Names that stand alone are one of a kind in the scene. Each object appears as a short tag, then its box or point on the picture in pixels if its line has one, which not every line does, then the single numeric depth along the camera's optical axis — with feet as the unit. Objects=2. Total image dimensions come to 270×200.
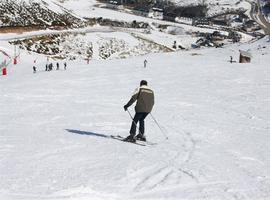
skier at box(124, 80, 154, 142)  46.21
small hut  177.37
